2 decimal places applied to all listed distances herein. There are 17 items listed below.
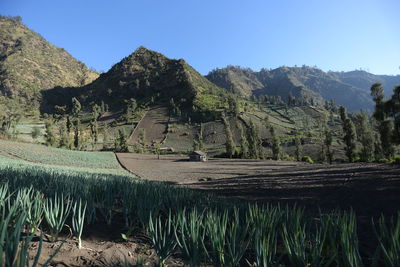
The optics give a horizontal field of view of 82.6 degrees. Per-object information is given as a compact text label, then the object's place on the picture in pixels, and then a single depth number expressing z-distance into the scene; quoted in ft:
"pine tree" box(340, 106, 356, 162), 135.54
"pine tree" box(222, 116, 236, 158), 198.80
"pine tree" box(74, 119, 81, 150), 210.18
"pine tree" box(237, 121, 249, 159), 195.35
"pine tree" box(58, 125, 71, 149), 192.75
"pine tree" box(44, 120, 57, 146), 187.48
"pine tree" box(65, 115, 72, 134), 243.73
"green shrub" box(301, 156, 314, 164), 163.28
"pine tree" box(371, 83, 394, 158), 84.99
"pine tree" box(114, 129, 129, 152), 223.10
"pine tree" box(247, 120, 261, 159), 192.10
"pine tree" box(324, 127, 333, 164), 151.21
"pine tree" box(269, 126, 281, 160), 186.53
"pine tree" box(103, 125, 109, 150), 269.75
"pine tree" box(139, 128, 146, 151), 271.04
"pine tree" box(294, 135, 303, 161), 185.06
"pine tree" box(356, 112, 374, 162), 152.15
